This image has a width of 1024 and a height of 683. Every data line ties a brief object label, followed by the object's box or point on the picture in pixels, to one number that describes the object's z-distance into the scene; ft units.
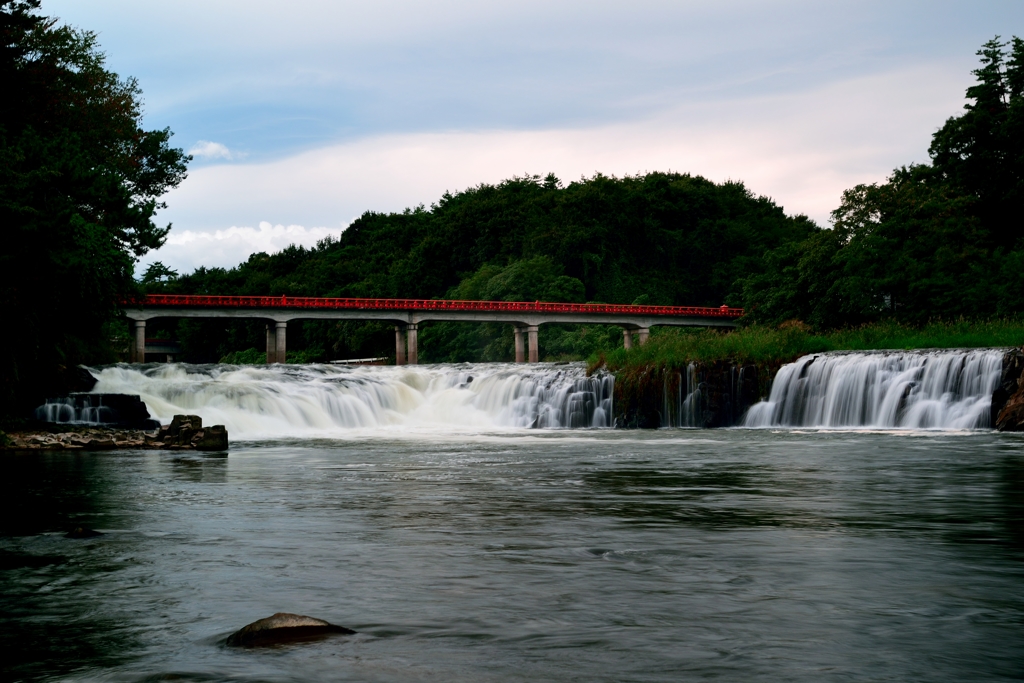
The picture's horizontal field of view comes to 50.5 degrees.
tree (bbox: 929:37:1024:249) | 226.79
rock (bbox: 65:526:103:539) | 37.50
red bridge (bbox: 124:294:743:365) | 275.59
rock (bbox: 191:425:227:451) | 88.43
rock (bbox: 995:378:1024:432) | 103.28
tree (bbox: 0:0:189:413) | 99.76
